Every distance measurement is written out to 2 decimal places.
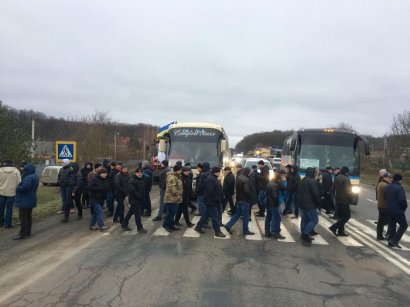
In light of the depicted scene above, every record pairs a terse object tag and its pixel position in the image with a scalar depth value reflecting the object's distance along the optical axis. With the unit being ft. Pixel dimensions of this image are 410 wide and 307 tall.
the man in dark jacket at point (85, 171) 41.66
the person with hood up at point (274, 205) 31.37
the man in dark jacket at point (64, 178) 38.45
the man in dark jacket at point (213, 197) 31.55
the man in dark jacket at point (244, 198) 32.17
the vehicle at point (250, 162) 75.94
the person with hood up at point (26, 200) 30.19
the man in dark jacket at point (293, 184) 41.05
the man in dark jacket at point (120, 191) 35.37
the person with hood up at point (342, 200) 32.89
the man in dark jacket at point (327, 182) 44.52
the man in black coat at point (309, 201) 29.86
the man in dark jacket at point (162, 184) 37.76
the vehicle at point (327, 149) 48.77
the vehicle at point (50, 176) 91.39
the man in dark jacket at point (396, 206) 29.99
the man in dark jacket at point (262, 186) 42.16
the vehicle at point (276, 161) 150.61
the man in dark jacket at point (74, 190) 36.63
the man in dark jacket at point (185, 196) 34.88
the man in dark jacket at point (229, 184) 35.94
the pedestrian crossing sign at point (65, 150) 47.32
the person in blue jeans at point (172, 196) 32.45
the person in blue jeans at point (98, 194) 32.71
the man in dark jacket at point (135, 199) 32.17
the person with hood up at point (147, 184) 39.99
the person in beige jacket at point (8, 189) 33.37
